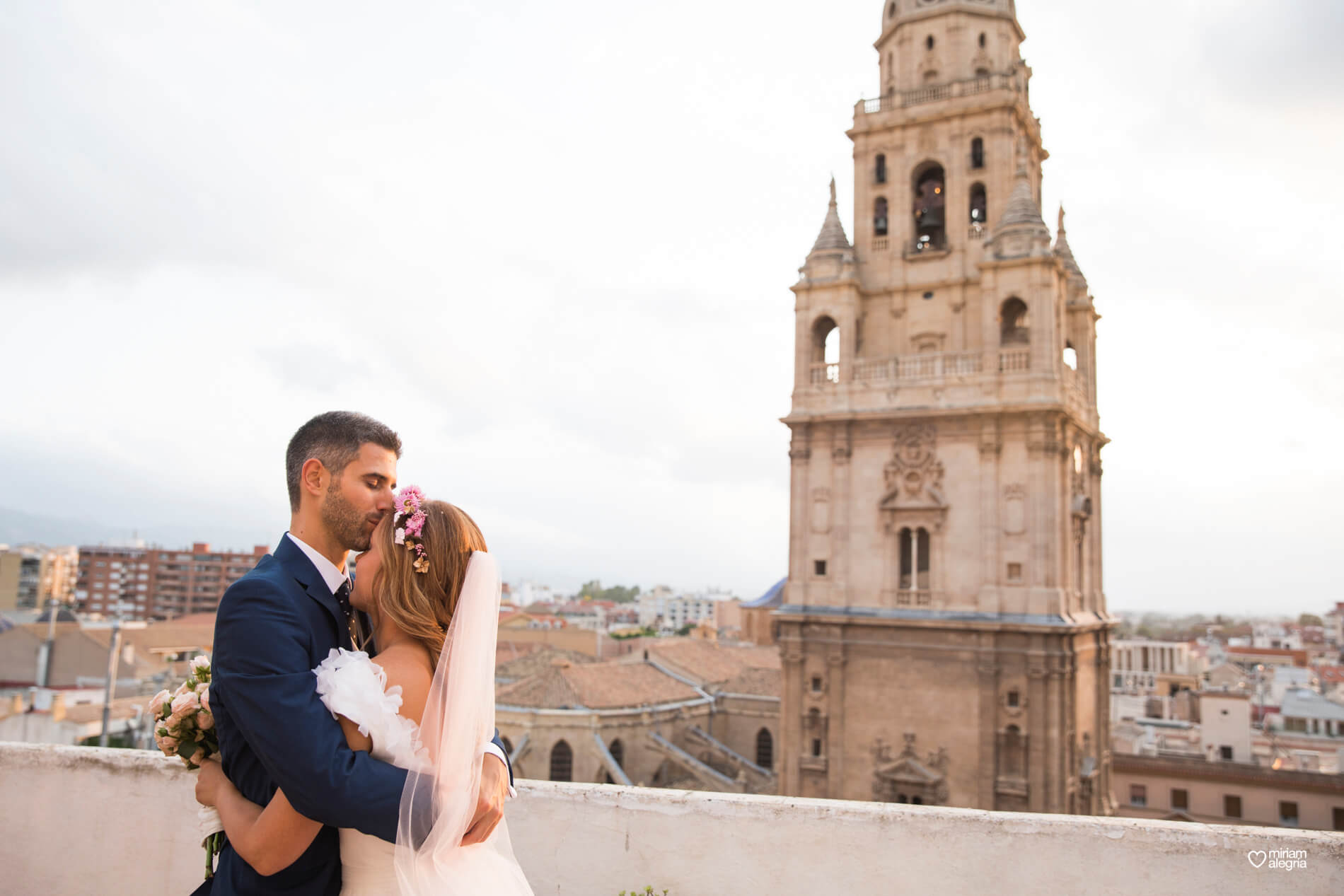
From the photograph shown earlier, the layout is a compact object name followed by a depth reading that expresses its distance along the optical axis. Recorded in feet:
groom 9.00
